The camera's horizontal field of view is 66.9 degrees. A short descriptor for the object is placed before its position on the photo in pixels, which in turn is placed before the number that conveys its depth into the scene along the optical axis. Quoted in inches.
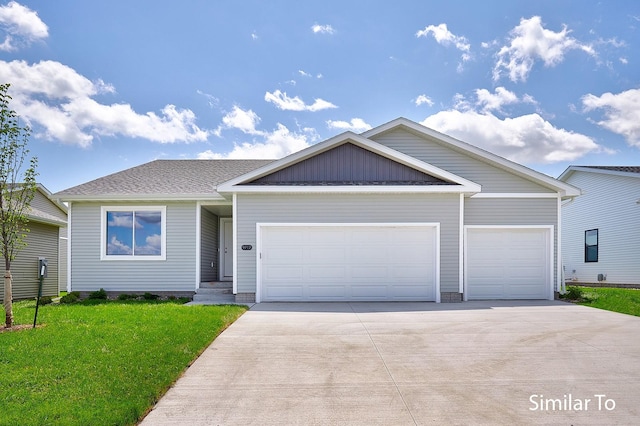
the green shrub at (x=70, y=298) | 557.3
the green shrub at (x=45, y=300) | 558.6
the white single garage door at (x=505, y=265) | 563.8
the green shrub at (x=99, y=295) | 573.6
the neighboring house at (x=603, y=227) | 745.6
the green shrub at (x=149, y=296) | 576.4
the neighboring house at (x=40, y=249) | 668.5
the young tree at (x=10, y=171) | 357.4
